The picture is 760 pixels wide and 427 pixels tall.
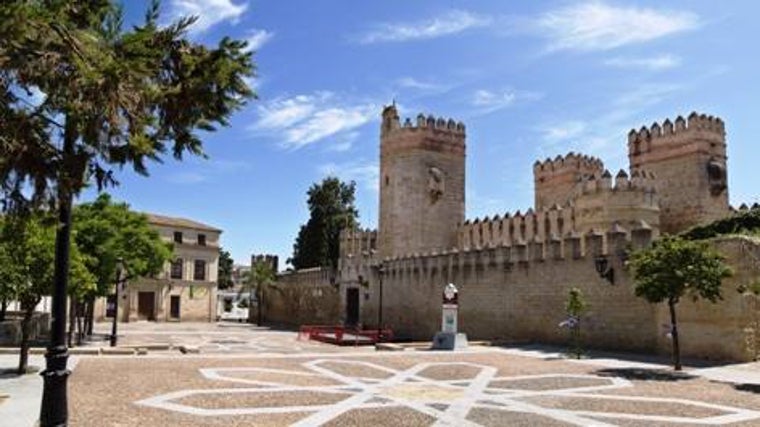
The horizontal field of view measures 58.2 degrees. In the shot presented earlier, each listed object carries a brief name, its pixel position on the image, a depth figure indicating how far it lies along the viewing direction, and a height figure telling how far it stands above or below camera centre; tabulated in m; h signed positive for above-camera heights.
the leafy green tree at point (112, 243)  25.31 +1.78
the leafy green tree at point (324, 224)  59.81 +5.82
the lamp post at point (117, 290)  23.80 -0.08
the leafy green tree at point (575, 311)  20.94 -0.57
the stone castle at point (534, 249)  22.17 +1.83
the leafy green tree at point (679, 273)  16.58 +0.53
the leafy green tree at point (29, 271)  13.98 +0.33
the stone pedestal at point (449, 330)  23.20 -1.32
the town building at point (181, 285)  54.56 +0.31
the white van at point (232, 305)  72.87 -1.92
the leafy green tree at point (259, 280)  58.41 +0.81
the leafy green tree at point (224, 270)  87.09 +2.41
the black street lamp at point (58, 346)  7.72 -0.67
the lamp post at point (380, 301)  38.00 -0.58
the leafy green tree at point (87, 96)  5.97 +1.84
